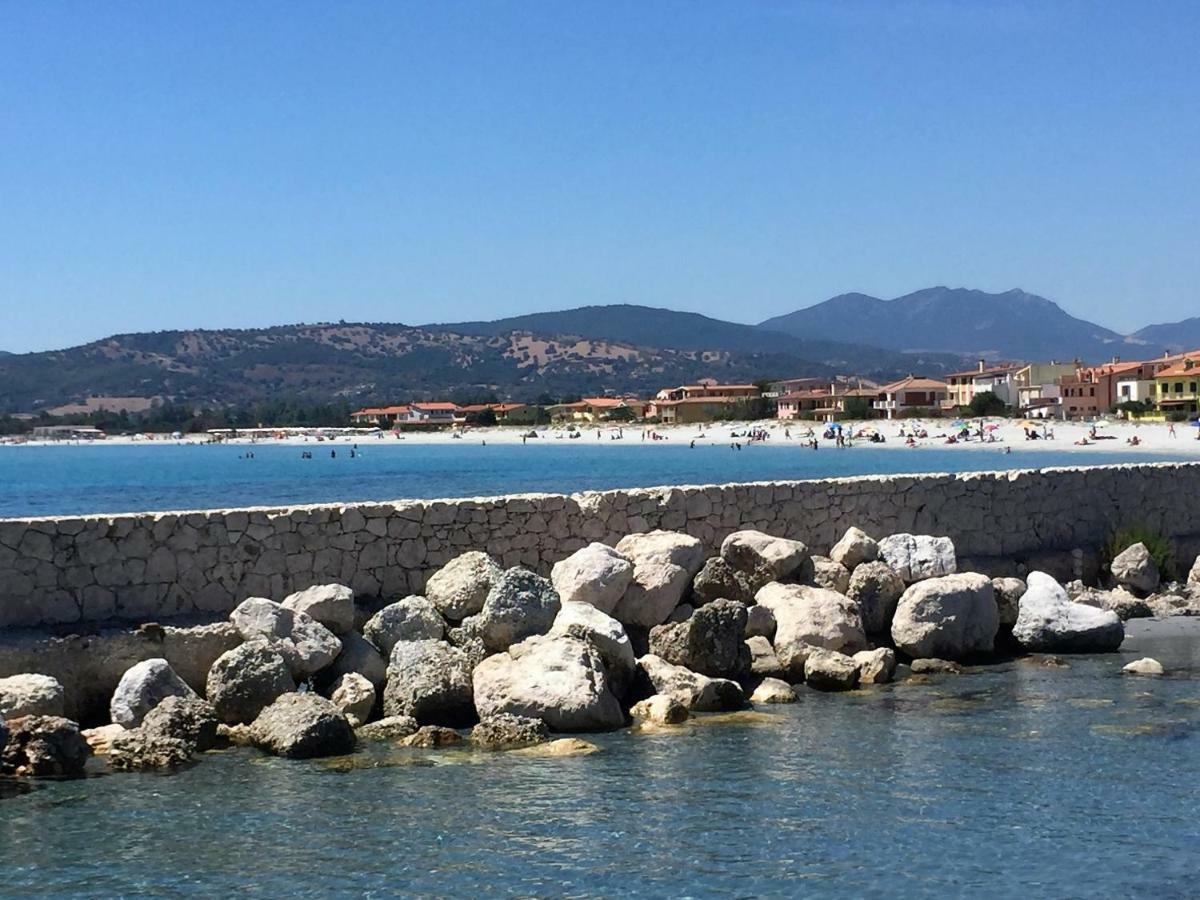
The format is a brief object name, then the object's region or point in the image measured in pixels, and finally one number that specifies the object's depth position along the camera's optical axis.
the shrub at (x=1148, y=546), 17.41
